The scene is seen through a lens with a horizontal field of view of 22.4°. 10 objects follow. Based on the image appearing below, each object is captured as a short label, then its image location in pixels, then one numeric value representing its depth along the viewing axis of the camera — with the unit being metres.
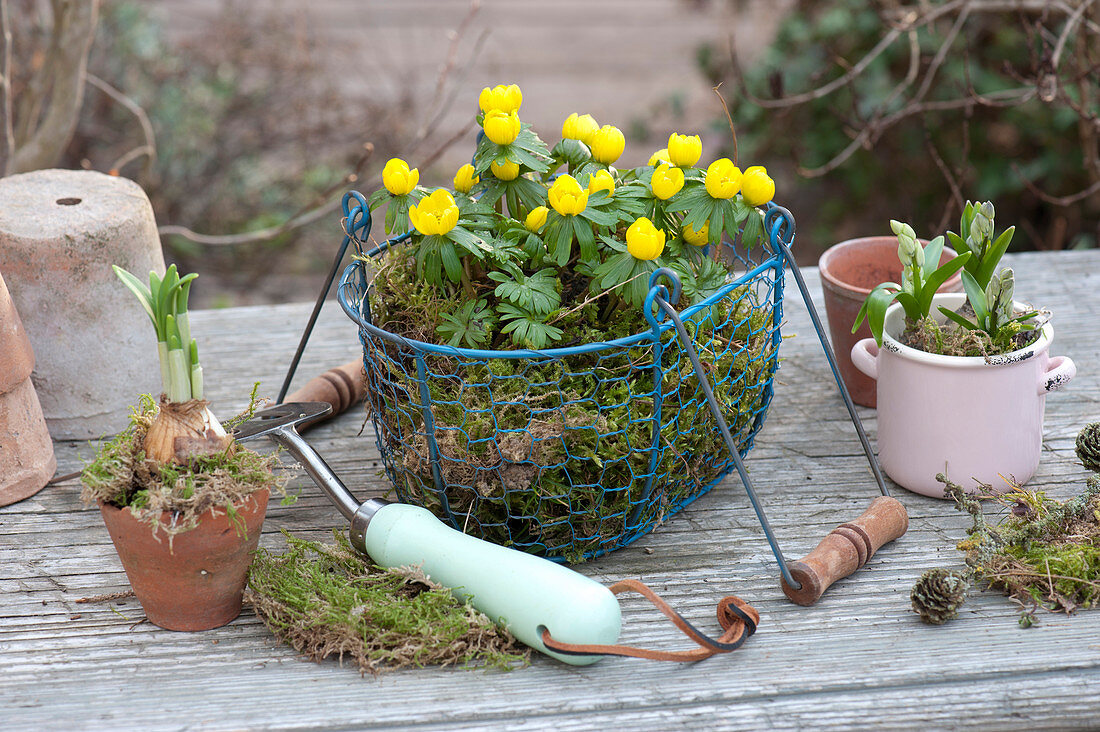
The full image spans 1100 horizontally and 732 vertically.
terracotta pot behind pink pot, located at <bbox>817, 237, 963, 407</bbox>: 1.65
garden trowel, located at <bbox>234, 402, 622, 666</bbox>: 1.44
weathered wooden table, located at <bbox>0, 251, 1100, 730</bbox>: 1.42
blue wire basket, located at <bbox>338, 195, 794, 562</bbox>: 1.48
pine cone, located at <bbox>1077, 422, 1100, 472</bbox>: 1.55
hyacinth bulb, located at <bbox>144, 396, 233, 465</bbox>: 1.46
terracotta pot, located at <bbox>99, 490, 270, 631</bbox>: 1.46
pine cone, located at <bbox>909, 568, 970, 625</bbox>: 1.46
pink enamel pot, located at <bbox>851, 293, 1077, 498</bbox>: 1.53
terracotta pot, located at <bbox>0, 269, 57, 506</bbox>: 1.56
